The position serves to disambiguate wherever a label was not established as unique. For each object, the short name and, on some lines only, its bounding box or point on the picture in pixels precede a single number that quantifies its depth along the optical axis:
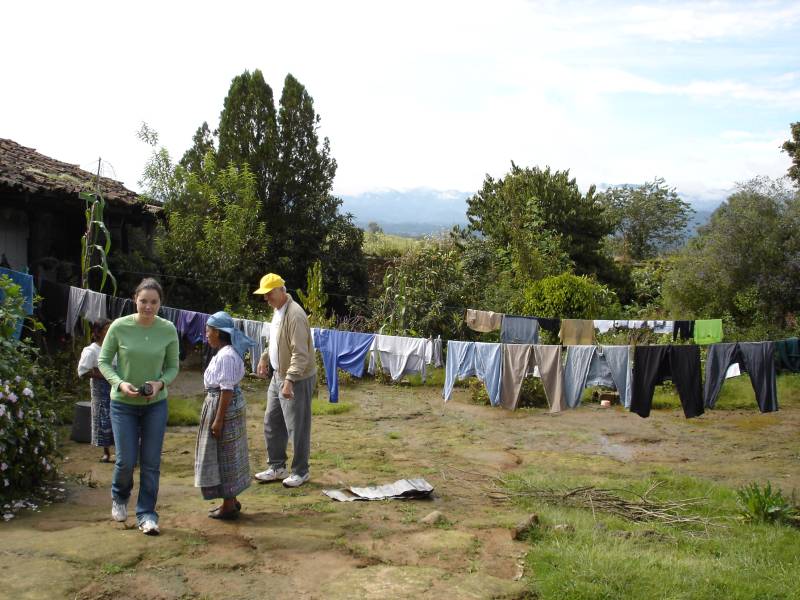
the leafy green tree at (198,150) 18.84
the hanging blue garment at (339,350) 10.05
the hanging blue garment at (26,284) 9.31
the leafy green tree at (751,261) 15.13
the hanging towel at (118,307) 11.08
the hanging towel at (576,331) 12.88
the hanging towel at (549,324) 13.25
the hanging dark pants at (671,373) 8.68
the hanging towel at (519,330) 12.95
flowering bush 5.80
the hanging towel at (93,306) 10.67
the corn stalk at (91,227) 10.88
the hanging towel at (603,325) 13.21
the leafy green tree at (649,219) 36.09
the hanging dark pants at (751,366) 8.53
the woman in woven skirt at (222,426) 5.37
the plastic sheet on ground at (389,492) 6.48
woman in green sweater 5.08
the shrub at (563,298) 14.61
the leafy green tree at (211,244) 15.04
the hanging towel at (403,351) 10.48
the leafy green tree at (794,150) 20.05
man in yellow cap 6.43
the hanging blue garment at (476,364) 9.66
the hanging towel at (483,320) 13.43
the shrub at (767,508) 6.47
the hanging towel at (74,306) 10.95
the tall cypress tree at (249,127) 17.75
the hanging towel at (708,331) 12.25
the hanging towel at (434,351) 10.39
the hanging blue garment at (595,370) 9.09
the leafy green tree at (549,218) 20.12
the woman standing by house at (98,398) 7.25
